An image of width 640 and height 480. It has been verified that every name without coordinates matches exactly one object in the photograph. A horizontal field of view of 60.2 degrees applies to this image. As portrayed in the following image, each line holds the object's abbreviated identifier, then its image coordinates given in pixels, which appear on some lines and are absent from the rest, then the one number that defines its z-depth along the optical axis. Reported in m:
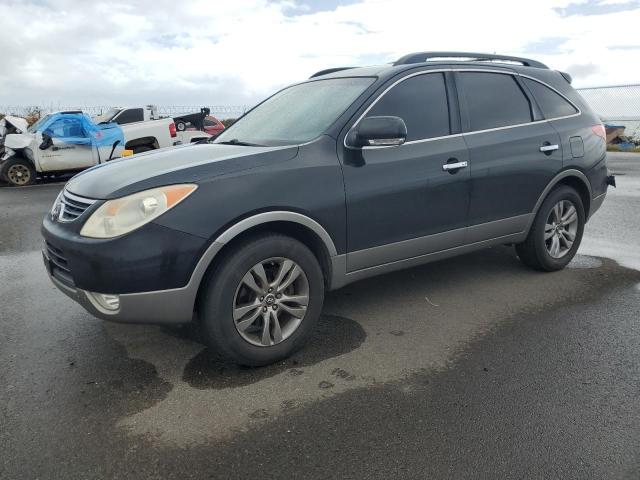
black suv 2.95
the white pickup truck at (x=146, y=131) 12.77
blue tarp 12.30
